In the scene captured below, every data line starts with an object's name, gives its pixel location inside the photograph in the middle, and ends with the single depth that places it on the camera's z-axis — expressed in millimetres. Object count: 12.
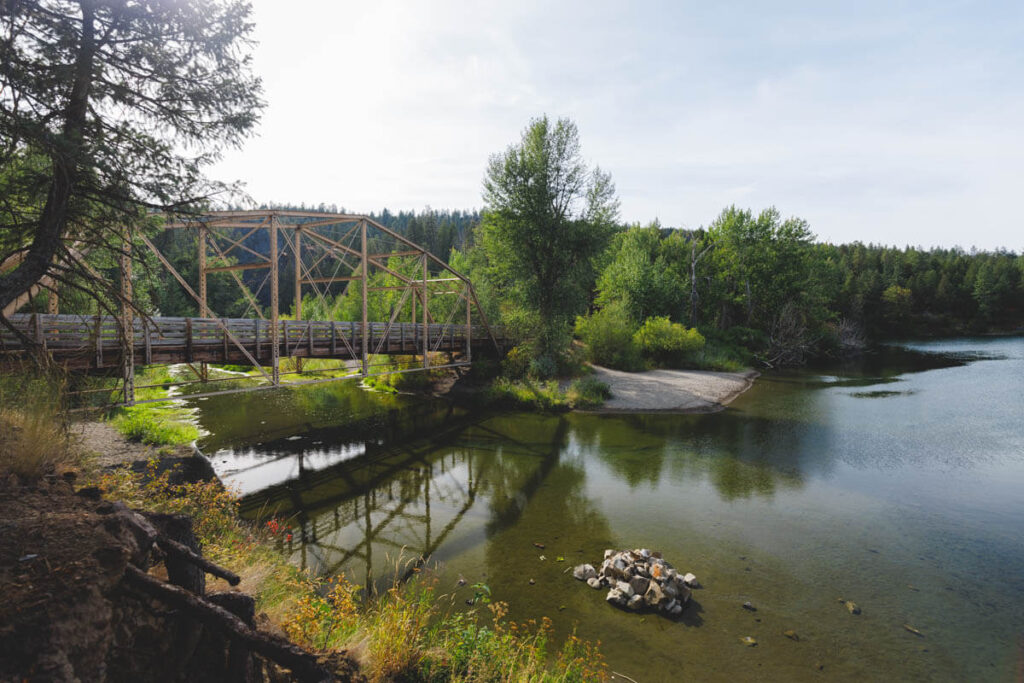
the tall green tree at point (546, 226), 27922
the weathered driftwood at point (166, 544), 3588
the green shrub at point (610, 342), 32125
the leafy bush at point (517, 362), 27594
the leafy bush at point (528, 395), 23703
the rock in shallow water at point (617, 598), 7283
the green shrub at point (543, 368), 26953
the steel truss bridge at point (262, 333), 9938
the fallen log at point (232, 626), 3330
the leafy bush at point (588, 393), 23484
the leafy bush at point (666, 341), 34594
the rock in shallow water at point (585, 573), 8071
